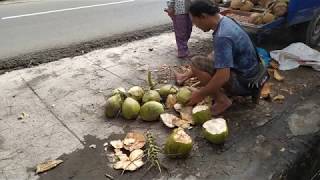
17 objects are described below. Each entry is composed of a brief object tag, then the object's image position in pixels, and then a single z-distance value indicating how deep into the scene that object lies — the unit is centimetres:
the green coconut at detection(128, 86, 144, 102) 403
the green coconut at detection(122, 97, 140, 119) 386
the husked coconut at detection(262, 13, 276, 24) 519
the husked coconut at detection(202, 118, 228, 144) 341
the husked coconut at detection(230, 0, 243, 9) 581
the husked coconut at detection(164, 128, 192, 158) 321
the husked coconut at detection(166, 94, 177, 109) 409
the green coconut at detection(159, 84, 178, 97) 421
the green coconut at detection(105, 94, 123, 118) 391
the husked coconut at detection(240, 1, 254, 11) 575
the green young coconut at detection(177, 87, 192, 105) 397
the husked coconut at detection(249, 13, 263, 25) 525
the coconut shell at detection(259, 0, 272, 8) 563
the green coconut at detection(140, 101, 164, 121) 384
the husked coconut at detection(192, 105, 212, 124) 370
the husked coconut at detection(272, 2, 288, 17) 522
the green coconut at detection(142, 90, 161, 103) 400
